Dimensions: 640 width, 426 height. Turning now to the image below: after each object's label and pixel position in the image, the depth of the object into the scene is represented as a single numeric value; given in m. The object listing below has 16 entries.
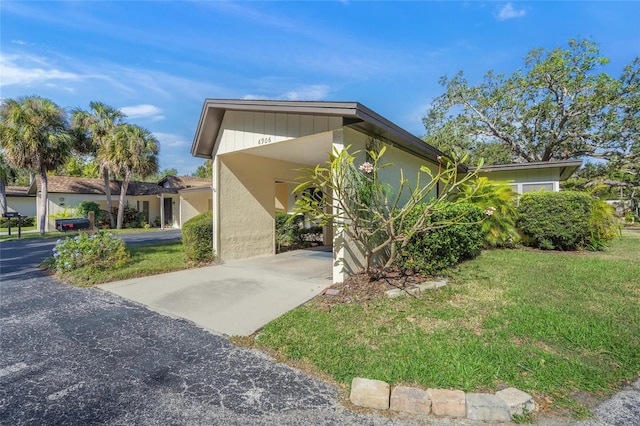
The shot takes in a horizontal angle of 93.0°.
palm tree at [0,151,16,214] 20.59
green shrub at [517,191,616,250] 8.23
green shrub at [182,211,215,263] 8.07
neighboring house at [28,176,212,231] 21.98
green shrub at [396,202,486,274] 5.71
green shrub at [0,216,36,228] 23.59
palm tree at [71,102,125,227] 19.86
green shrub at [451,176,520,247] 8.69
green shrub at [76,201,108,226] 21.53
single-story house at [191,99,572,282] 5.63
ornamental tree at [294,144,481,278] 4.67
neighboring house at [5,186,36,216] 26.12
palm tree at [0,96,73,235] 15.59
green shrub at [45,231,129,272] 7.20
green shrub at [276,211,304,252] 10.80
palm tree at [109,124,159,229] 19.98
